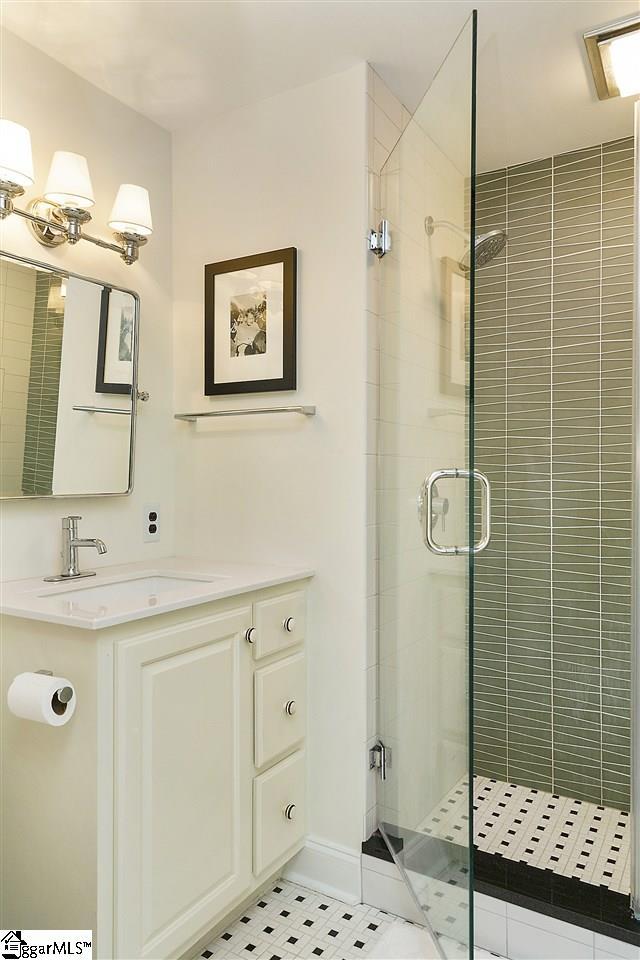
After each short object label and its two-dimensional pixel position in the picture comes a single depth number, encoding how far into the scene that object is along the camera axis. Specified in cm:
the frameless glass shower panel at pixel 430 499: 132
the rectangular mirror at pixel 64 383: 179
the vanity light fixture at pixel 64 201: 167
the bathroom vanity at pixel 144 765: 141
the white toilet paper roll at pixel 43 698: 137
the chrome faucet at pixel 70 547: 187
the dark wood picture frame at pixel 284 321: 209
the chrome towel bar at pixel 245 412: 203
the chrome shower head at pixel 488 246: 178
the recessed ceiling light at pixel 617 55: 177
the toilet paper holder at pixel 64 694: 138
